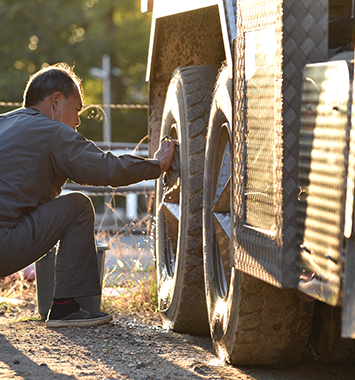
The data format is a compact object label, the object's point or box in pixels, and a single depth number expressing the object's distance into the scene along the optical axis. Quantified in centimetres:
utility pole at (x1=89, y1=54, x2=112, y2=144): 4480
